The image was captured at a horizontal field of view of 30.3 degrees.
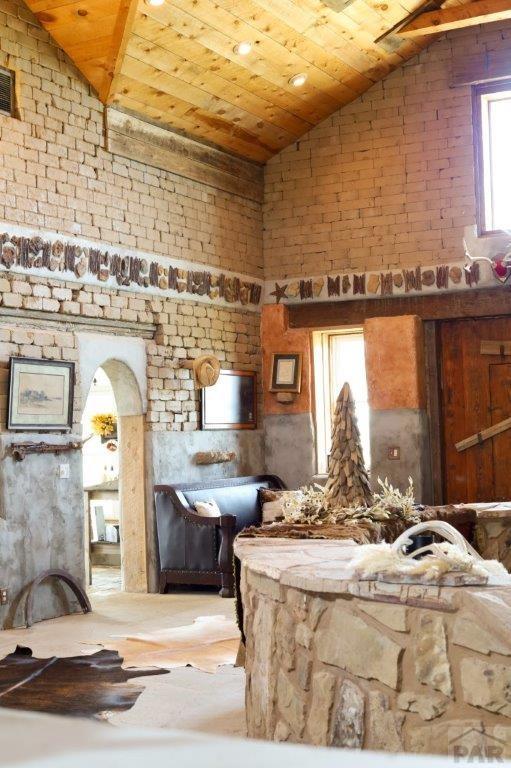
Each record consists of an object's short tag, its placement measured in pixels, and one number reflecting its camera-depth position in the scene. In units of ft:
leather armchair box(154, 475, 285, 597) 28.40
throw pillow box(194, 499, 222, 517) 29.58
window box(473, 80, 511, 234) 32.30
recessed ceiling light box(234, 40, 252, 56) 28.73
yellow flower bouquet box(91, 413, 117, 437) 37.52
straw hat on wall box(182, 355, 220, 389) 31.40
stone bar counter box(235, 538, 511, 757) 8.82
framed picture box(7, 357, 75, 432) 24.59
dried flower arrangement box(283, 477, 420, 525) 18.19
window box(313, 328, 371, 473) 34.96
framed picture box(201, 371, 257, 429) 32.19
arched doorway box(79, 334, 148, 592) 29.43
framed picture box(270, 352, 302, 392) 34.63
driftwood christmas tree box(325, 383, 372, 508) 19.52
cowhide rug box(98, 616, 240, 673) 20.15
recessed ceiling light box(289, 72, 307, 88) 31.83
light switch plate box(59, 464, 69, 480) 26.01
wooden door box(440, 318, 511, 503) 32.19
